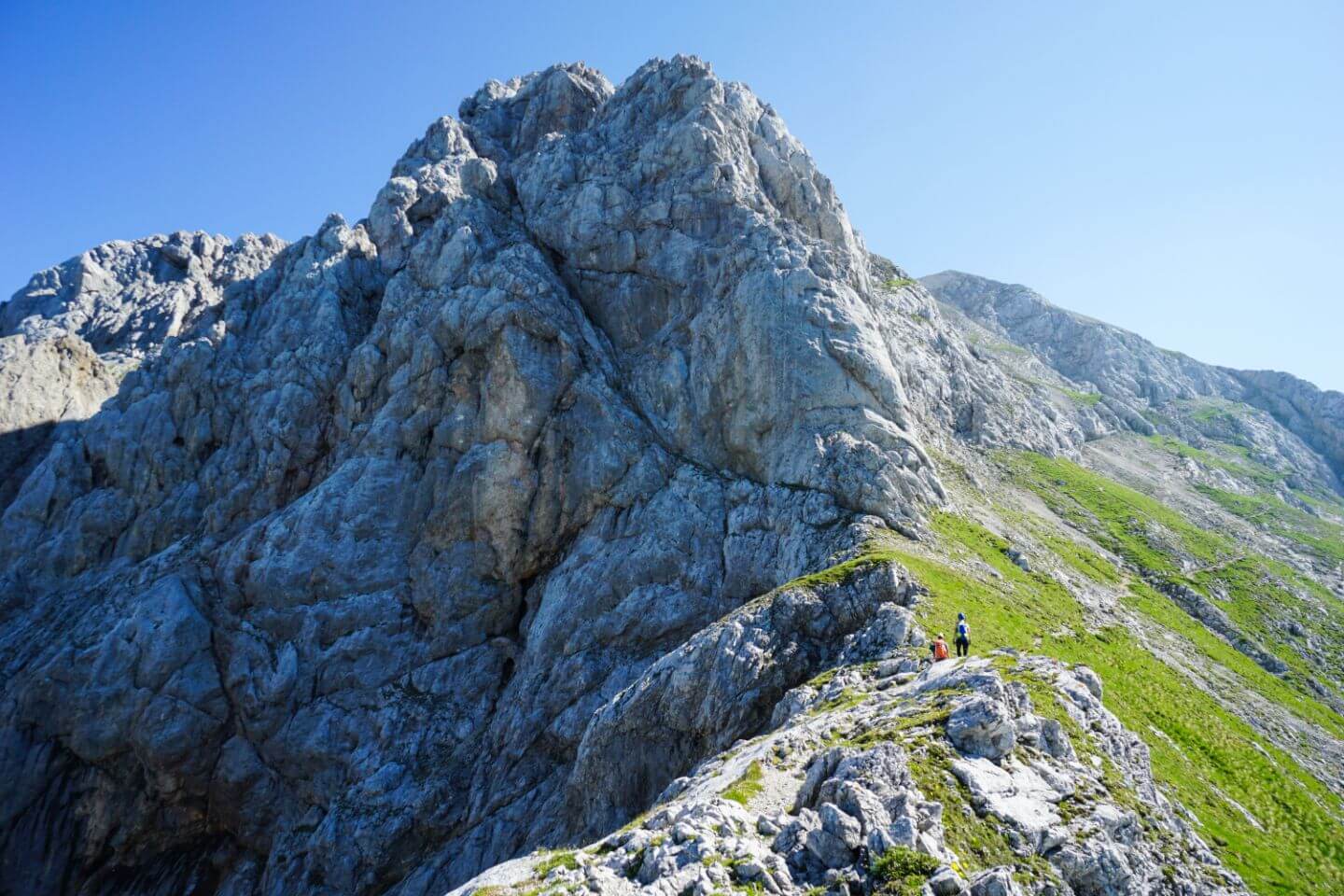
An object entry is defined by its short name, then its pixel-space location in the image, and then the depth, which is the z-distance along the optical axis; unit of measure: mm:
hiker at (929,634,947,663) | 30375
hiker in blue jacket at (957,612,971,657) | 31672
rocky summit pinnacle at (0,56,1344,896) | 21719
